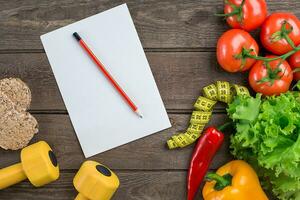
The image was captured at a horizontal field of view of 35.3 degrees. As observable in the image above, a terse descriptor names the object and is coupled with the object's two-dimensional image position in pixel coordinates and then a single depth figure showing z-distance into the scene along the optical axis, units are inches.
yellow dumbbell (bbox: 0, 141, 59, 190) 40.0
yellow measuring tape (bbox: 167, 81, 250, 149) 41.6
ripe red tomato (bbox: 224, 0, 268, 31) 39.4
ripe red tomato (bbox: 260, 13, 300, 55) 39.4
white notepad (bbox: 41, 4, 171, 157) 42.9
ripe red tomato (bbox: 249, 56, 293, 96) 39.1
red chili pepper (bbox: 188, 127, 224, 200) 41.5
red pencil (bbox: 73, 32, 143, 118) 42.3
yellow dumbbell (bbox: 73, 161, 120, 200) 39.3
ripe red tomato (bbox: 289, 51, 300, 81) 40.1
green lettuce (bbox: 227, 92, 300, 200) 37.3
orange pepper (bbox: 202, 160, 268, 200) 39.8
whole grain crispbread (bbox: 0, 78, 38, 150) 42.9
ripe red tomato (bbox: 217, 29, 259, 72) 39.5
